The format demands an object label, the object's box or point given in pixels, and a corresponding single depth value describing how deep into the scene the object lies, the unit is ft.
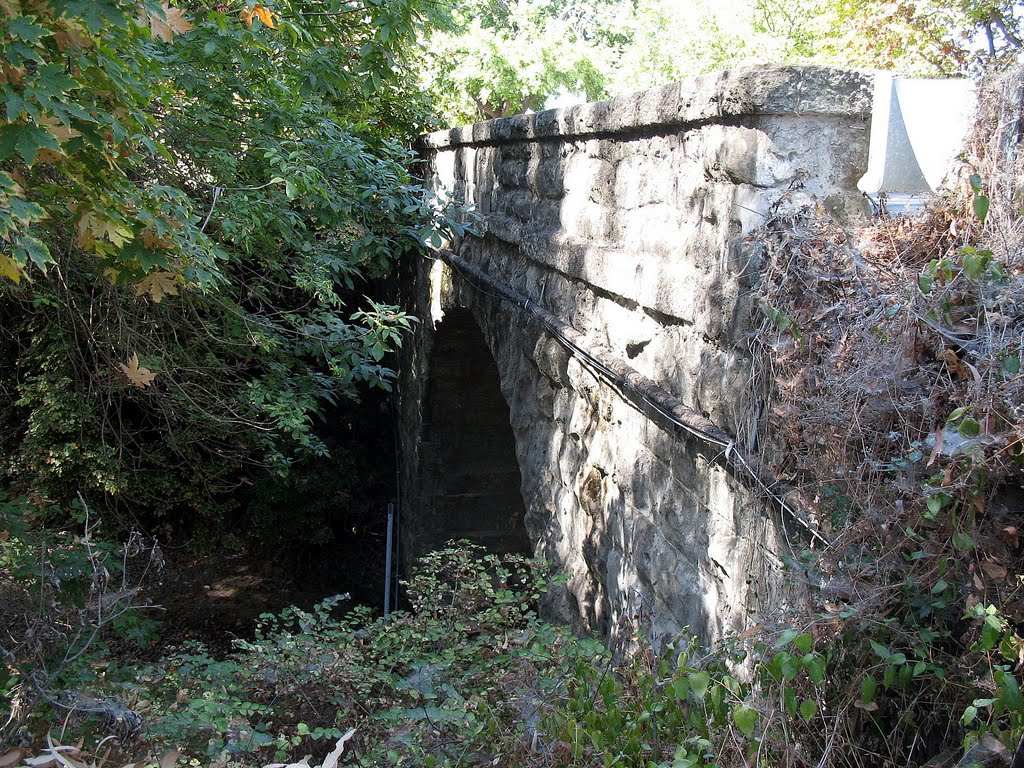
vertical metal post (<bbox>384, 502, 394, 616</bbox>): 28.30
